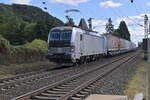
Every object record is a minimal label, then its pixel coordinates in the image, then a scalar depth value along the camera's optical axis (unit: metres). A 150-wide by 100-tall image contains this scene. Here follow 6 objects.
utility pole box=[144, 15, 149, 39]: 72.35
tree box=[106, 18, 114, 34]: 188.00
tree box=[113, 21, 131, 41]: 177.62
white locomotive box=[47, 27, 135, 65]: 27.45
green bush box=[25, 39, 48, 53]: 36.63
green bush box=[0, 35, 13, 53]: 28.25
